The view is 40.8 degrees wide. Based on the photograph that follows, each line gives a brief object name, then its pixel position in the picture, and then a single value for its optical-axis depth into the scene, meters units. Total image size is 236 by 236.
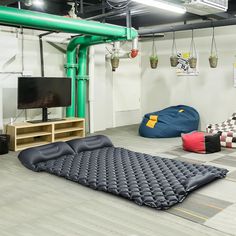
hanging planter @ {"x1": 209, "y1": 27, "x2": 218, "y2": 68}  6.85
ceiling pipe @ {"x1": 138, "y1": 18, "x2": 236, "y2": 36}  6.25
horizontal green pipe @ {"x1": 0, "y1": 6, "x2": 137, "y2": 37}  4.43
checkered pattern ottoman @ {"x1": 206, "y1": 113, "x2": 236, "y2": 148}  5.82
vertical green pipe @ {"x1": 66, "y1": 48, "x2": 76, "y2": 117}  6.86
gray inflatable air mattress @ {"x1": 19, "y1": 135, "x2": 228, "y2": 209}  3.39
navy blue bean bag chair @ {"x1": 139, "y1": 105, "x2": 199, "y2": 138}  6.90
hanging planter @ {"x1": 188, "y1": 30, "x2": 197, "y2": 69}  7.50
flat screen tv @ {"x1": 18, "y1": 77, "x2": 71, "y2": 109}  5.79
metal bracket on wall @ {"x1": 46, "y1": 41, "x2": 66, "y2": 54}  6.93
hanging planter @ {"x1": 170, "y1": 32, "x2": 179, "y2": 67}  7.40
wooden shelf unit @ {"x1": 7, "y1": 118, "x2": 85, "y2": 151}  5.68
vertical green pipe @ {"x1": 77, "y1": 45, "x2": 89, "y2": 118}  7.01
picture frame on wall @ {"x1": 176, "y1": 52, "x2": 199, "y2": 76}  7.69
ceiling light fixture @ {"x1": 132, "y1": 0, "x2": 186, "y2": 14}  4.54
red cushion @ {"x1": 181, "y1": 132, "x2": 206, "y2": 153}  5.39
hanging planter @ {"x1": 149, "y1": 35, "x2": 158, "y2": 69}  7.75
